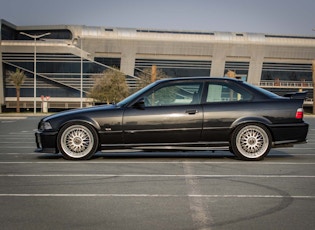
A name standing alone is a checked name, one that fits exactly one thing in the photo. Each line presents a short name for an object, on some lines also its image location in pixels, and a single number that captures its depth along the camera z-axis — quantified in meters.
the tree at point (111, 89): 68.56
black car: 9.23
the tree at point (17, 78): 69.75
